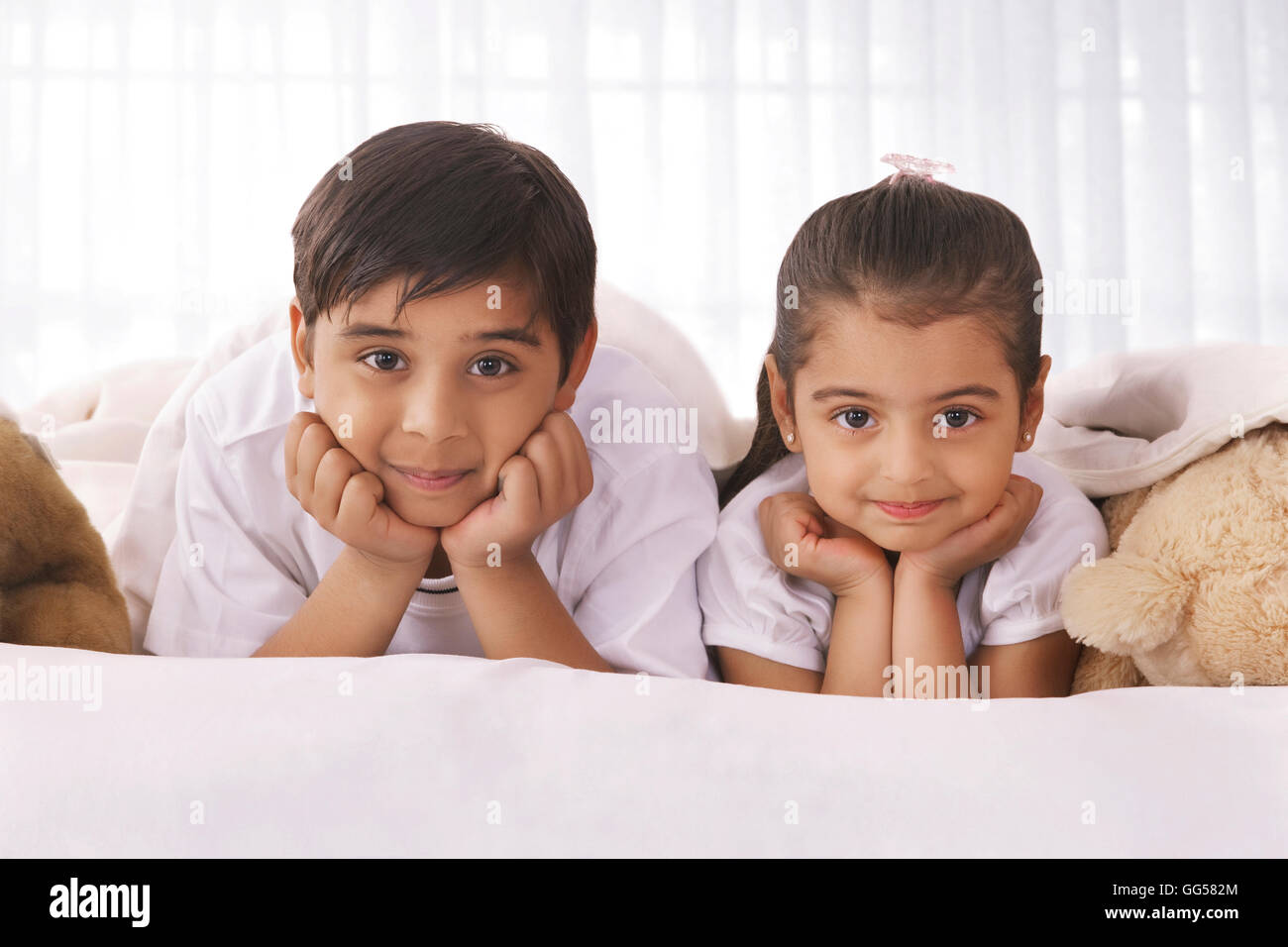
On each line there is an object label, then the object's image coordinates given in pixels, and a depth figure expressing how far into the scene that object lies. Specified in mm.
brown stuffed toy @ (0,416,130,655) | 852
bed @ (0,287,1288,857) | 605
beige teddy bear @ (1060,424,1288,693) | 794
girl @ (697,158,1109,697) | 864
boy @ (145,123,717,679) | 833
